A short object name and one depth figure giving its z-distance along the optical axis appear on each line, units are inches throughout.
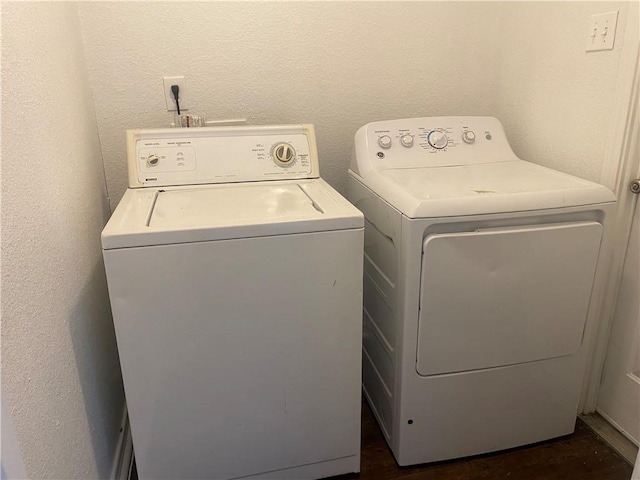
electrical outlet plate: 67.5
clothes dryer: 50.4
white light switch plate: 54.5
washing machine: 44.0
